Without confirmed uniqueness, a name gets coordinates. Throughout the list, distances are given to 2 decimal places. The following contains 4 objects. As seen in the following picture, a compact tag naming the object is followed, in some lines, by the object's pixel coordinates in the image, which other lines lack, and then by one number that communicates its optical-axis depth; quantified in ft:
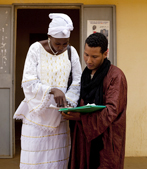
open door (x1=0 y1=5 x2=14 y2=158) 15.99
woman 8.14
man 7.23
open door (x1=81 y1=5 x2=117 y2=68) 15.94
